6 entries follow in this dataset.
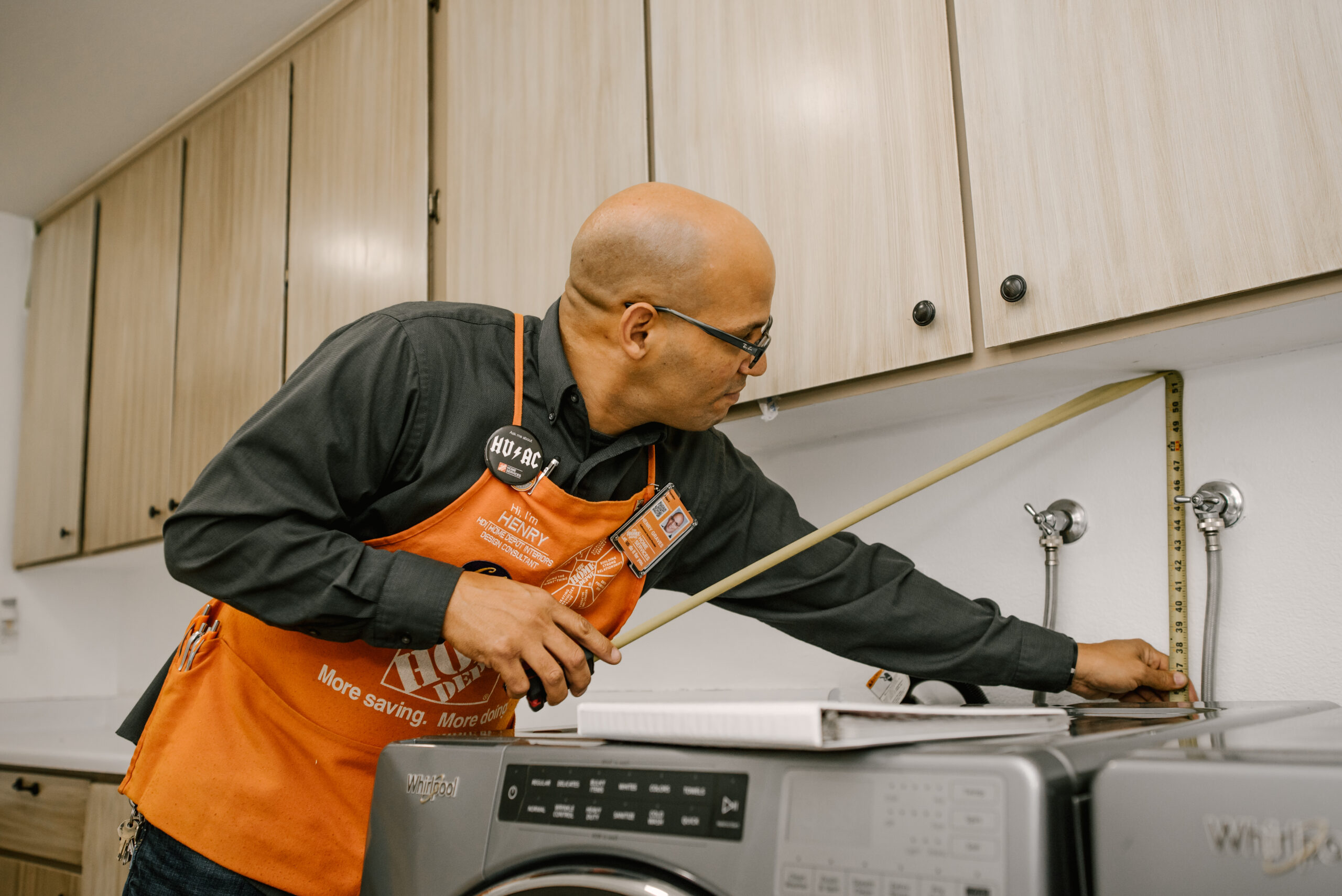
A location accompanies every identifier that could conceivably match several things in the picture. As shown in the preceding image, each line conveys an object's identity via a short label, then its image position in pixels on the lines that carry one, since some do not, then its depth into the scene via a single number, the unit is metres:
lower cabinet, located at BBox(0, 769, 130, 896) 1.72
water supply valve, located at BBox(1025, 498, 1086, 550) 1.23
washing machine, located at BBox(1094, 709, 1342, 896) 0.43
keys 0.93
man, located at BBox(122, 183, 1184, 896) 0.82
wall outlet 2.75
